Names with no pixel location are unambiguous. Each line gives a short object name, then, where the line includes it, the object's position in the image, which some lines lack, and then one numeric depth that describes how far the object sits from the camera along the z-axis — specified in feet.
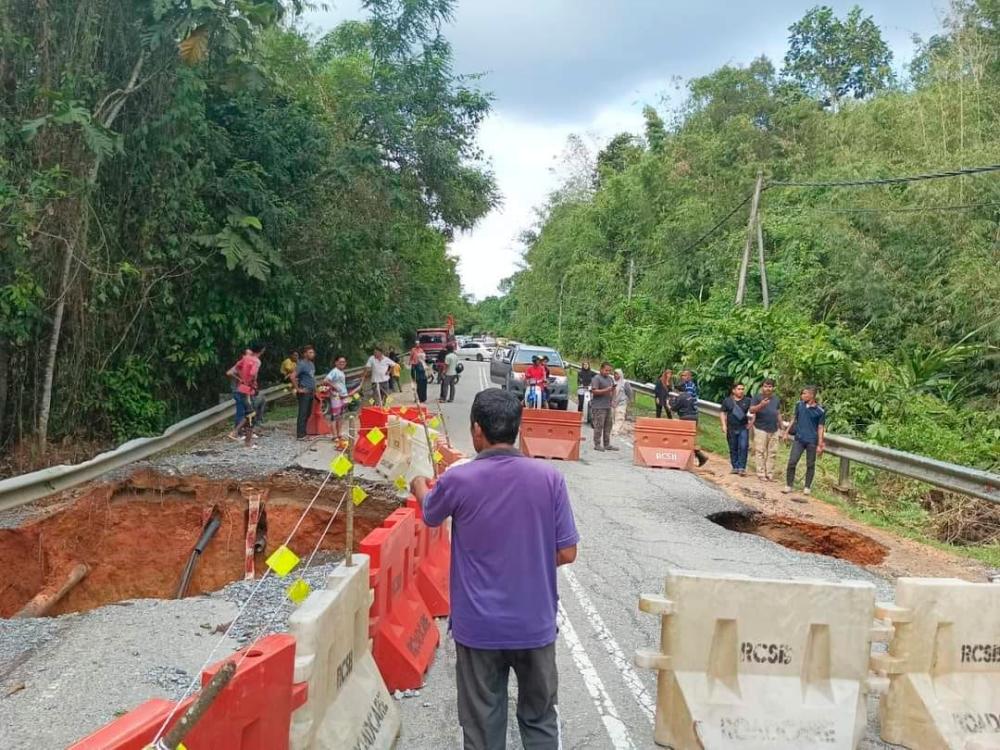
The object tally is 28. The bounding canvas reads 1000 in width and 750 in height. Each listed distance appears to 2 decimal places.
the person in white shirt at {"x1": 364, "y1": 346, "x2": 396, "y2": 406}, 57.31
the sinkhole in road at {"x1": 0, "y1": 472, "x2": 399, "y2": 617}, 28.84
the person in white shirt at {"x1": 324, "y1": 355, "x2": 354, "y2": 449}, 48.37
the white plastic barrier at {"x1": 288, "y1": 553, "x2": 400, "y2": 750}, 11.44
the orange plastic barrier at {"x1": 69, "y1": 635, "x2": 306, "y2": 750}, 8.31
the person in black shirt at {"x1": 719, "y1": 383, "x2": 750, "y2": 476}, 45.83
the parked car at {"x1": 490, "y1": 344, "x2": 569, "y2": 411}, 71.56
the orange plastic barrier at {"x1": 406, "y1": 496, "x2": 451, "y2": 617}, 20.34
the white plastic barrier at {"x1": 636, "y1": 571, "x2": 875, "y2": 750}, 14.10
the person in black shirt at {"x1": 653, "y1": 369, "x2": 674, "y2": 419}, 59.36
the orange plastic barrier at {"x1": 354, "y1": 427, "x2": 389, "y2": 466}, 42.70
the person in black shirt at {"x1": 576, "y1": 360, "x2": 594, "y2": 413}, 66.90
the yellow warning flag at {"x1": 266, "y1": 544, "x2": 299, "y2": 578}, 12.82
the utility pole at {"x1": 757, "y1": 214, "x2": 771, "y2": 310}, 79.41
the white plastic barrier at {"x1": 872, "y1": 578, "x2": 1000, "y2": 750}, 14.60
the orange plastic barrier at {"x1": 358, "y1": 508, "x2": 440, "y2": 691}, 15.84
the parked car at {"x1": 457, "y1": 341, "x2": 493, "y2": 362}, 189.78
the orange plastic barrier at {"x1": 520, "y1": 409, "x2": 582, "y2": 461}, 48.24
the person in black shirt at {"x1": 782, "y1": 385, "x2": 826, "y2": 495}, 40.32
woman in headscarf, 62.49
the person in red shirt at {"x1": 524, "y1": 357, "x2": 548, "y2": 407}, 61.46
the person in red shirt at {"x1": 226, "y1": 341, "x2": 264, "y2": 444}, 44.52
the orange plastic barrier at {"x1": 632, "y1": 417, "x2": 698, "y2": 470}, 47.83
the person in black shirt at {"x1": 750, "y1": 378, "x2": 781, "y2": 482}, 43.88
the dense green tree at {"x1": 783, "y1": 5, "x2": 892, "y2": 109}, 180.65
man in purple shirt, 10.89
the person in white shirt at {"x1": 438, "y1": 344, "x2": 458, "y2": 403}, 78.74
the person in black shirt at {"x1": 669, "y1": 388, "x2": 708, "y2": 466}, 53.16
